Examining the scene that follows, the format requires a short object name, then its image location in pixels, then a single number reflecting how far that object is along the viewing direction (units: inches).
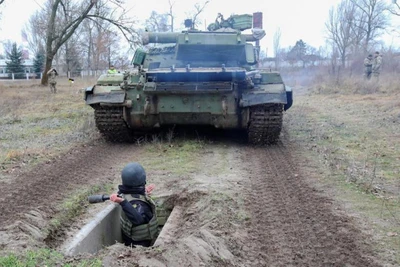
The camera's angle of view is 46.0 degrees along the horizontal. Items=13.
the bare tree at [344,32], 1707.1
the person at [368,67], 907.0
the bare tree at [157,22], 1403.8
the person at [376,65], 863.9
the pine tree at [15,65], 1856.8
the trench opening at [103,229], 159.8
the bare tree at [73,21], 1034.1
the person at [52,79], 967.5
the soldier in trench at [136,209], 162.2
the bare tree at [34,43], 2372.2
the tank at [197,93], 299.1
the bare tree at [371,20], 1720.0
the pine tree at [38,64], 1903.3
